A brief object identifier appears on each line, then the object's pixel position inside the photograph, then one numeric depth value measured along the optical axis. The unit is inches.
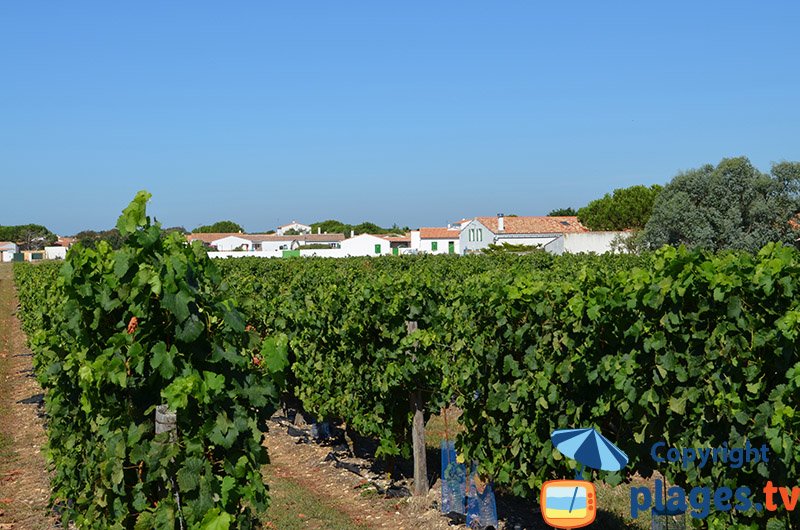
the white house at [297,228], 6574.8
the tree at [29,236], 5713.6
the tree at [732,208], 2311.8
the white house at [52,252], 4461.1
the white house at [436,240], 3905.0
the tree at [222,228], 6161.4
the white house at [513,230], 3186.5
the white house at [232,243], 4594.0
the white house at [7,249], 5265.8
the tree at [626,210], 3528.5
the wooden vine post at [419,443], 339.0
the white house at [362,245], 3814.0
